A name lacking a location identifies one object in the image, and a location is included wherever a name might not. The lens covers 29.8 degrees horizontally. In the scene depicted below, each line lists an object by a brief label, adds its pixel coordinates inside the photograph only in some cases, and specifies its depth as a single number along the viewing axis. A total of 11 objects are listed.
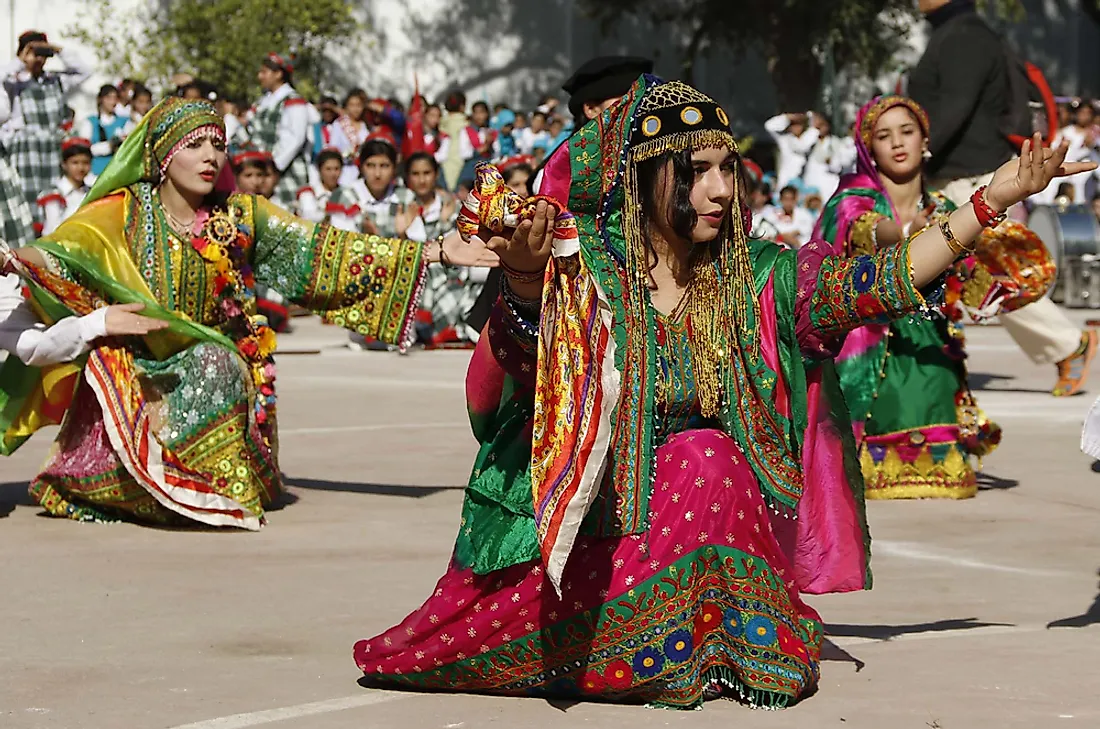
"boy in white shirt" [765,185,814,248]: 19.34
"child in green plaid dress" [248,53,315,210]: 17.66
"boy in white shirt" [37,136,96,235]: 17.52
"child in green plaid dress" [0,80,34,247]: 15.17
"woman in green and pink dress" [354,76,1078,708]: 4.48
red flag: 19.72
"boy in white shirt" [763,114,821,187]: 23.27
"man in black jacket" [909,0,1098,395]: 9.79
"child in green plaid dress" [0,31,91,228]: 15.94
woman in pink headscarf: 8.01
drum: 17.59
